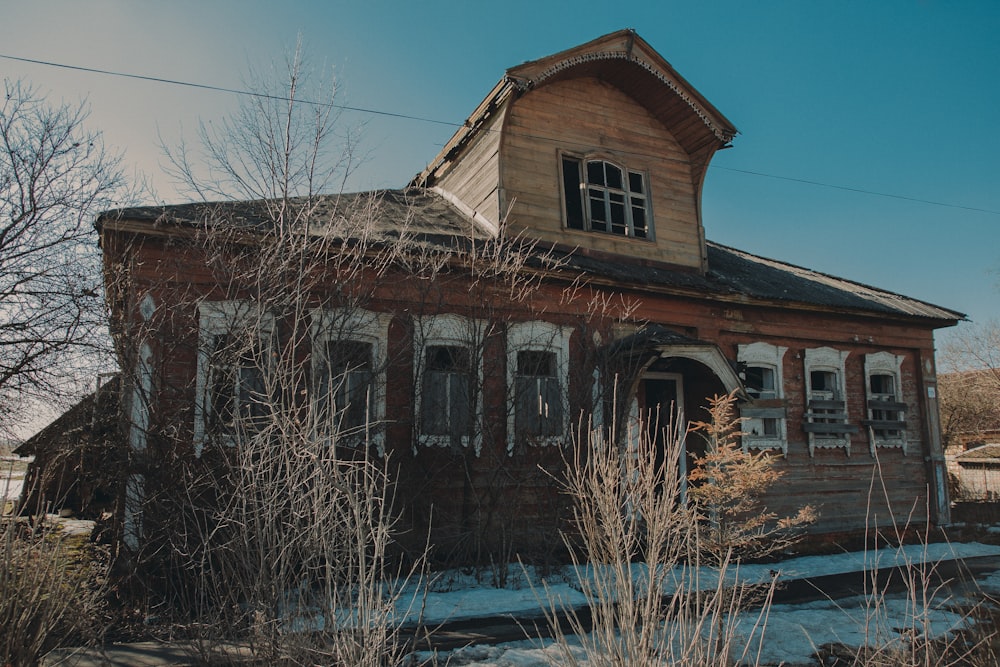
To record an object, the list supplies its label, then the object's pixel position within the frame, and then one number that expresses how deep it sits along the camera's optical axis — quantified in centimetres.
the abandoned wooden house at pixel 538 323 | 719
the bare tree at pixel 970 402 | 2853
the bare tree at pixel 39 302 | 969
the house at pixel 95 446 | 637
